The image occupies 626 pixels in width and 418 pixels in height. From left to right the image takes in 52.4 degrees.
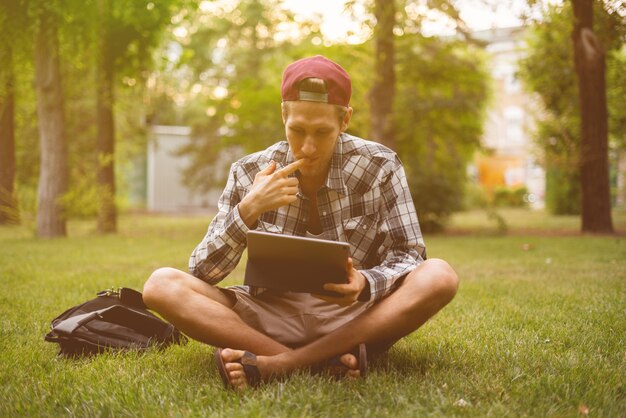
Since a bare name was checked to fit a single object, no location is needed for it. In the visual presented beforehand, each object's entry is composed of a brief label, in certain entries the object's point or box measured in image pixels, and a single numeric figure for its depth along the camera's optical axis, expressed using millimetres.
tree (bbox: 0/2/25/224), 9234
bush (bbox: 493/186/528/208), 31234
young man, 2887
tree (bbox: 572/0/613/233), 11516
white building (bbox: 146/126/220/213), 26922
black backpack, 3406
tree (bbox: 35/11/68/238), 10922
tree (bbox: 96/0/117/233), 12047
